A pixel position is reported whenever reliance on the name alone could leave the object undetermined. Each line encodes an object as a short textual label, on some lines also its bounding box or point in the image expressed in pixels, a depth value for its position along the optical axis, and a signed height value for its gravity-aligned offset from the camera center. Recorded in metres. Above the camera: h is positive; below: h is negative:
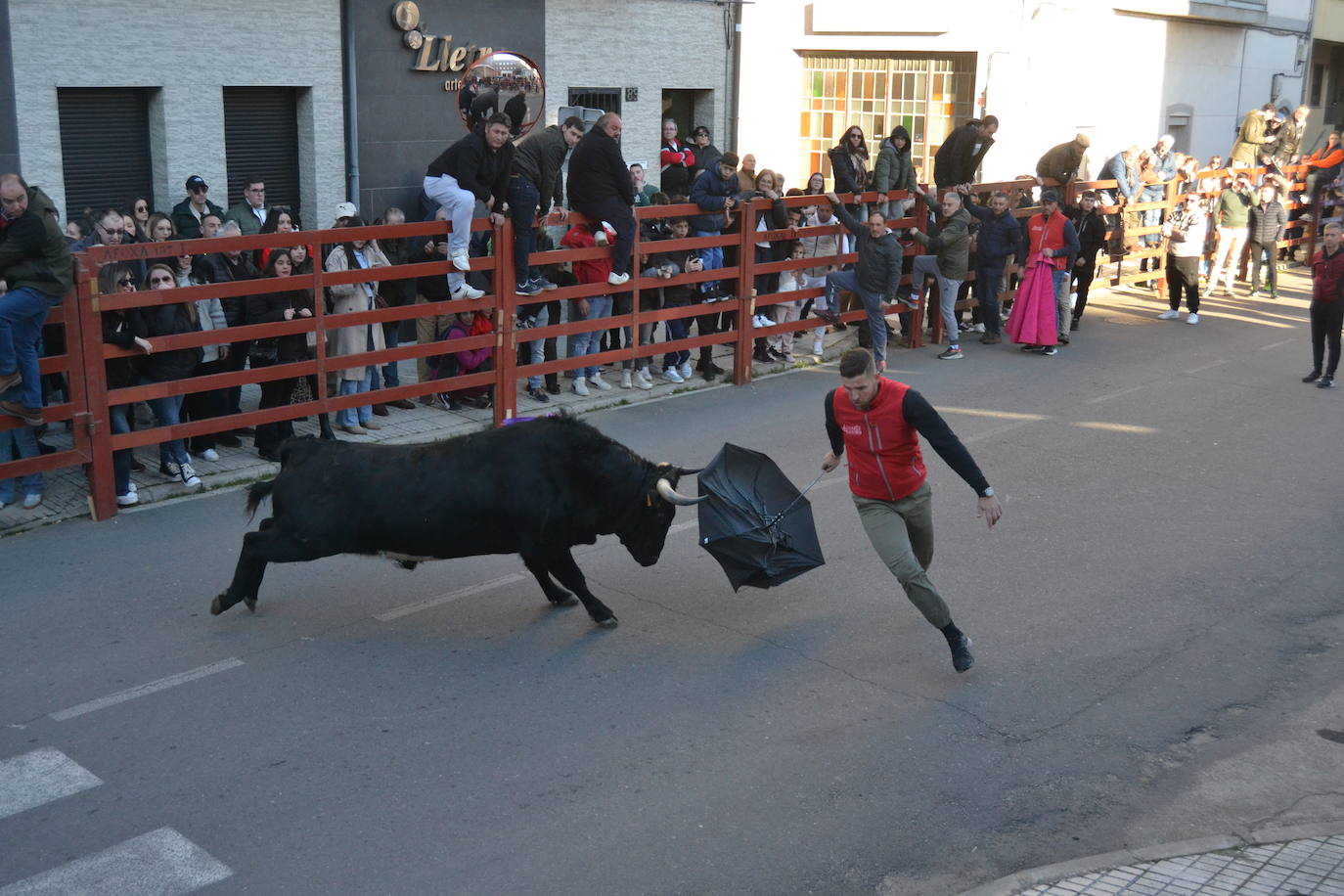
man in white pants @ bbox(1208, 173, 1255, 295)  20.70 -0.85
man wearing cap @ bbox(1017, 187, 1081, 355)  16.75 -0.90
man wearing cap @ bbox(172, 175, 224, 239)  13.37 -0.61
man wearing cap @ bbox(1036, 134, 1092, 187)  19.49 +0.02
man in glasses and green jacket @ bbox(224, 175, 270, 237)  13.72 -0.58
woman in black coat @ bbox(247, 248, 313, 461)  10.96 -1.55
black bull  7.76 -1.92
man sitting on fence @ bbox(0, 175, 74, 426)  9.09 -0.87
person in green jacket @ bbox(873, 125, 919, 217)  17.02 -0.08
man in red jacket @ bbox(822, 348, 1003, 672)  7.35 -1.65
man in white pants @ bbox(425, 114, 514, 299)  11.80 -0.22
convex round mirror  15.27 +0.79
